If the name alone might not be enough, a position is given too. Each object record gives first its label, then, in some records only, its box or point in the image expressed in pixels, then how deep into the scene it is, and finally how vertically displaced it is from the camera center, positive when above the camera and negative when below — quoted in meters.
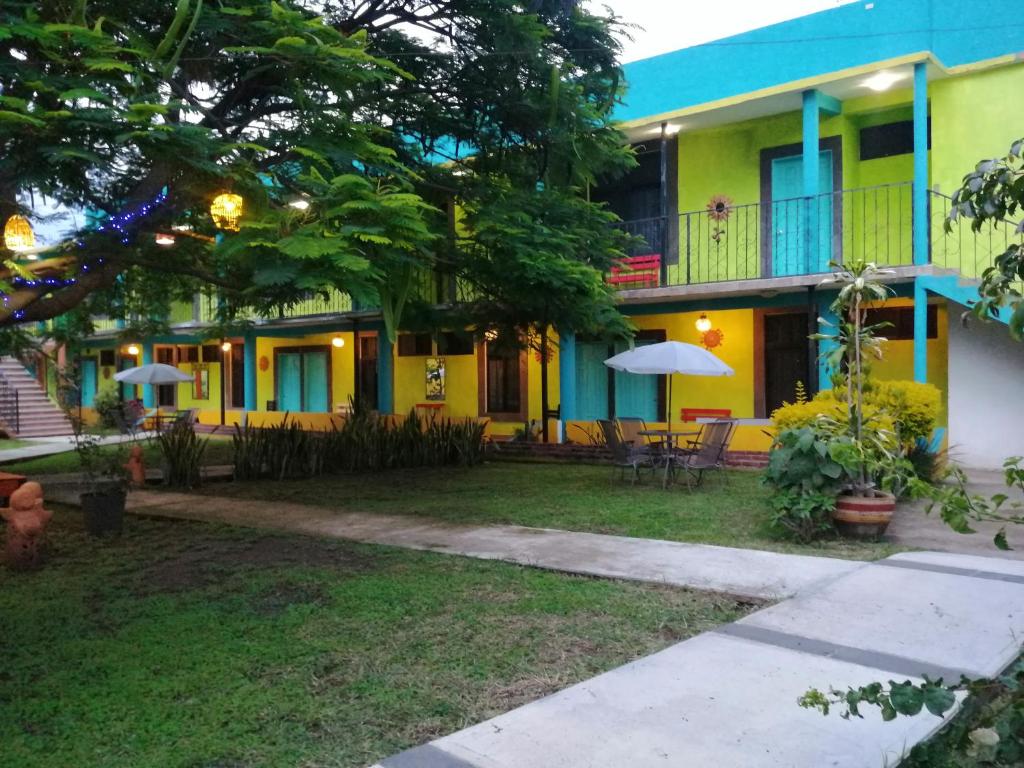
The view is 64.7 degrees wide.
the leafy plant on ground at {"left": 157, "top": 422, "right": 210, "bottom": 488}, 11.41 -1.07
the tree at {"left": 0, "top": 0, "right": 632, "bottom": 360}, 5.50 +2.24
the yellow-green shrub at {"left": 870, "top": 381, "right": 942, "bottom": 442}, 9.78 -0.38
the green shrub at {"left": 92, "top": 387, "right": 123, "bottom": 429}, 21.23 -0.64
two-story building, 12.35 +2.85
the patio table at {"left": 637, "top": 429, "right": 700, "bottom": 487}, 10.92 -0.90
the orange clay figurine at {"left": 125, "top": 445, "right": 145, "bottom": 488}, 11.48 -1.19
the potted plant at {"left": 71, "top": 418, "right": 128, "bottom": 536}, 7.95 -1.10
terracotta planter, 7.28 -1.26
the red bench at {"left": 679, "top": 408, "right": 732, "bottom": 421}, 15.01 -0.67
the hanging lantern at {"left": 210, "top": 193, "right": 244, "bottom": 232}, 6.46 +1.41
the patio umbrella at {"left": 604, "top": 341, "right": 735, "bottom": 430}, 11.07 +0.24
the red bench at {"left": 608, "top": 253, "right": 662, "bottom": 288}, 14.99 +1.98
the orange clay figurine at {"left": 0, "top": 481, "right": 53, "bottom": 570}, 6.52 -1.14
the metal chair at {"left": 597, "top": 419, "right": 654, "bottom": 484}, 11.18 -1.04
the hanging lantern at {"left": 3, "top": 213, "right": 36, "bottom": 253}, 7.07 +1.35
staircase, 24.61 -0.72
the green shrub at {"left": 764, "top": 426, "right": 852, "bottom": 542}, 7.22 -0.97
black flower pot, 7.94 -1.23
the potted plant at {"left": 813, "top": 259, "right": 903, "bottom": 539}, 7.31 -0.45
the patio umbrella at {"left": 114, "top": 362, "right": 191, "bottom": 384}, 20.14 +0.25
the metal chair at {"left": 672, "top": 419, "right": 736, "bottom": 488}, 10.58 -0.94
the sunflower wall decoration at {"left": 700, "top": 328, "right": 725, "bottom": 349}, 15.48 +0.76
